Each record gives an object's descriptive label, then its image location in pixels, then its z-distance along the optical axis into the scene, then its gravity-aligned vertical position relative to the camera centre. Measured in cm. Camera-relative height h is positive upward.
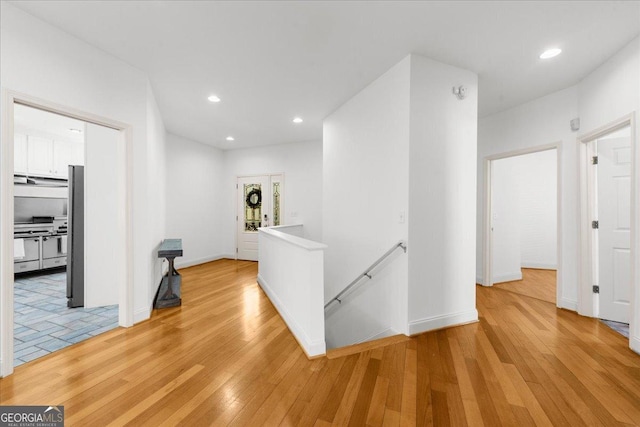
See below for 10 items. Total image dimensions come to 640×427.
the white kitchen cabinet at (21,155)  507 +115
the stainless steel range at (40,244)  475 -58
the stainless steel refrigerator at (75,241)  341 -36
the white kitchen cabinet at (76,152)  582 +140
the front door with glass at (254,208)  669 +17
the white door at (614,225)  294 -11
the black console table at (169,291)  344 -109
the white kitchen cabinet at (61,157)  551 +123
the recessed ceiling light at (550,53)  260 +166
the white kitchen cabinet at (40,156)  518 +119
